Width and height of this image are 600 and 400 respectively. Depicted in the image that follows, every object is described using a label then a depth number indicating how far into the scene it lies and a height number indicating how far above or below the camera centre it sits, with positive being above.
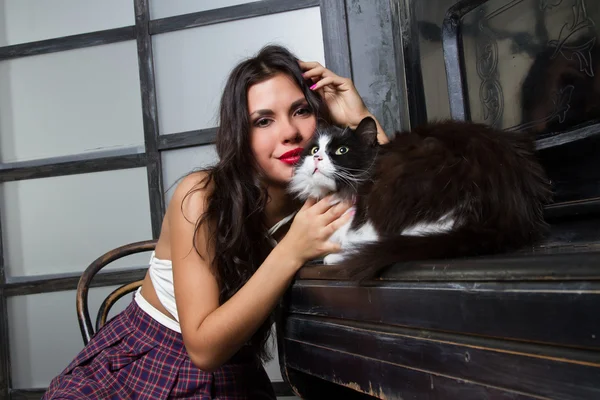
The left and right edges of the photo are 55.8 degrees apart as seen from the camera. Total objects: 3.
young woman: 1.14 -0.06
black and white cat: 0.79 +0.02
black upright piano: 0.50 -0.08
